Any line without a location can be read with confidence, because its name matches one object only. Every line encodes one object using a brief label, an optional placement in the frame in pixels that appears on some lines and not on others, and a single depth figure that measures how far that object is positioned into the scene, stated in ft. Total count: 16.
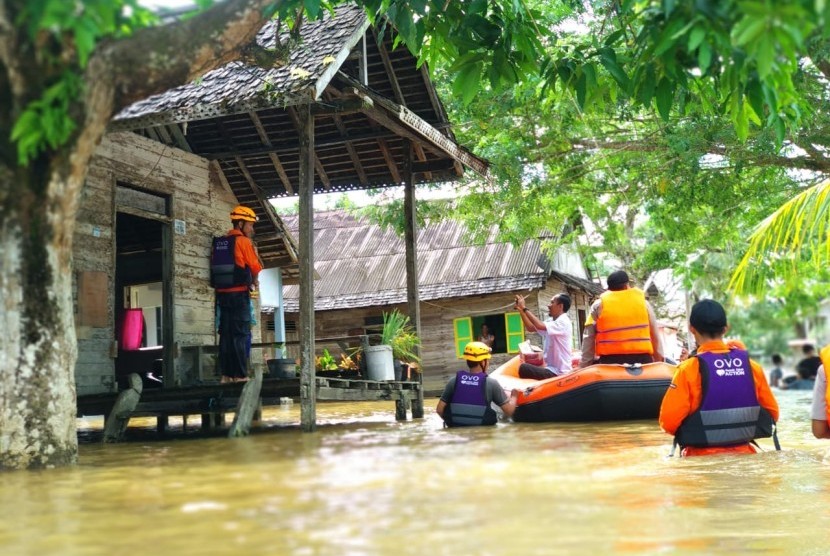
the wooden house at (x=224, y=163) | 29.35
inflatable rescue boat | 33.14
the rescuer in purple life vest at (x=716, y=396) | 18.08
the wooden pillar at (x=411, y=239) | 39.34
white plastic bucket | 35.04
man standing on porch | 33.09
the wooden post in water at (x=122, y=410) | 29.37
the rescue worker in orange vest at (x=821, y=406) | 17.40
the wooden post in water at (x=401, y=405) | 36.86
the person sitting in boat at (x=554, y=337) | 38.73
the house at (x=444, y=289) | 75.92
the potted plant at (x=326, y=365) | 34.04
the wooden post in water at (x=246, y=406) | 28.55
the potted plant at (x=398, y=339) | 36.50
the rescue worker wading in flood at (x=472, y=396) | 29.12
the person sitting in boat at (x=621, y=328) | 33.55
